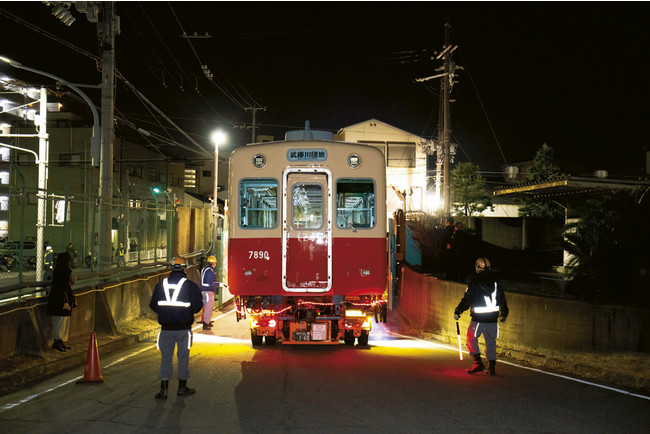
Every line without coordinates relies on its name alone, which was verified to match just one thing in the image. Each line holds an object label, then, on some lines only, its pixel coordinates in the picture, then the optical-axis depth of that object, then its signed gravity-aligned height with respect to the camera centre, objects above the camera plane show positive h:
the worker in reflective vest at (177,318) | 7.10 -1.05
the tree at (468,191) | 42.50 +3.19
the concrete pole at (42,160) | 14.40 +2.25
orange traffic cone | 7.73 -1.82
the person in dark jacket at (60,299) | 9.55 -1.12
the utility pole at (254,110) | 42.69 +9.04
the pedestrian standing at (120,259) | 14.60 -0.72
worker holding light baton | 8.29 -1.07
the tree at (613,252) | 10.57 -0.30
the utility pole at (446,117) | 22.78 +4.68
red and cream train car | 9.70 +0.05
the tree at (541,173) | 37.88 +4.47
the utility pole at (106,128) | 13.98 +2.55
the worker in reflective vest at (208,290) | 13.52 -1.35
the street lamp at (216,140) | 24.88 +4.27
